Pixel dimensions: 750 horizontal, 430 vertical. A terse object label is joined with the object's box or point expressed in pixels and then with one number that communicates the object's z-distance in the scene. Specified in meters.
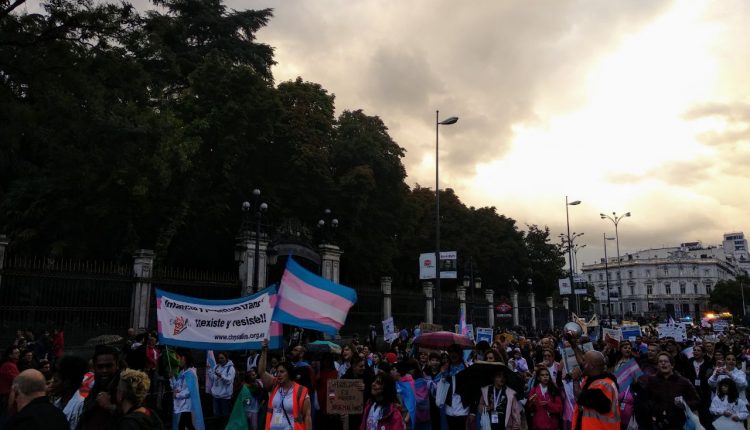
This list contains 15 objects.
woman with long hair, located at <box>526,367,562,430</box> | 7.68
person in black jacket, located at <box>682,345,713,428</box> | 9.17
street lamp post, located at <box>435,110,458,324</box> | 23.91
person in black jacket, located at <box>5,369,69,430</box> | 4.11
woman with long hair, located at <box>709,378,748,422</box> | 8.59
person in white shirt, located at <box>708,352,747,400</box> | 9.02
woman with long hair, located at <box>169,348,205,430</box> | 8.82
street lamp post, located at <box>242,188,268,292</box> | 18.42
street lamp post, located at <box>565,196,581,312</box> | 41.83
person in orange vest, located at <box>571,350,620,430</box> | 5.92
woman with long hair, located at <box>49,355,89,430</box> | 5.46
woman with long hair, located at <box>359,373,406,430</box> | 6.47
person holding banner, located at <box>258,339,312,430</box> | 6.48
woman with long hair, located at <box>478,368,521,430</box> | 7.49
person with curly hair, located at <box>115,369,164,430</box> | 4.44
